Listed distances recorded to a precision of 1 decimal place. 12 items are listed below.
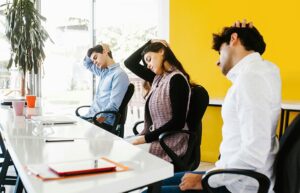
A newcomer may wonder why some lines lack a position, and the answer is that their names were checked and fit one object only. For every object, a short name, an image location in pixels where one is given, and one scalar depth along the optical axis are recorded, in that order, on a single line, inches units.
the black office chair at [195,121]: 88.0
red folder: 41.4
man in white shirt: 53.7
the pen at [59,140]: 62.1
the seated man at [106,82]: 126.0
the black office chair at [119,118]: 121.4
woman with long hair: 88.0
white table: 38.2
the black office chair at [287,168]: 53.0
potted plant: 165.2
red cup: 106.5
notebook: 81.0
